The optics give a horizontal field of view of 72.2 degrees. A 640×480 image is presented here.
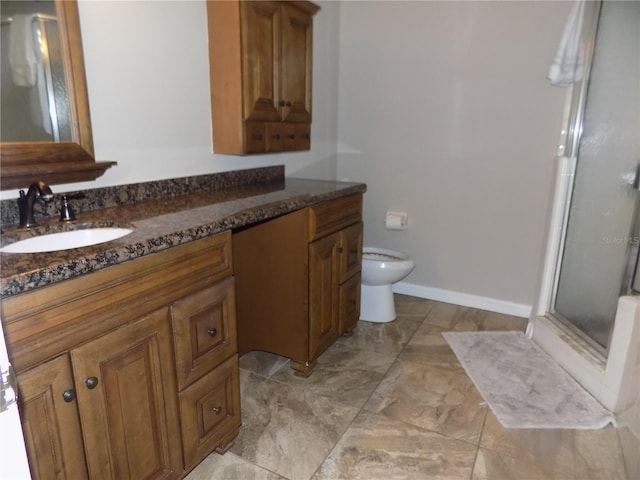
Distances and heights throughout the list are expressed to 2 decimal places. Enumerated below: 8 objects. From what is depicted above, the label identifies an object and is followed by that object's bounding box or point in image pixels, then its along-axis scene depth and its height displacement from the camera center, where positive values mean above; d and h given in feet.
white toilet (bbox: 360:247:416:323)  8.27 -2.78
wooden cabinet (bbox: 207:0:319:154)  6.31 +0.91
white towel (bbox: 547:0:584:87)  6.97 +1.27
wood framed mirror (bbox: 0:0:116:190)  4.32 +0.20
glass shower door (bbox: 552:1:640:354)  6.47 -0.76
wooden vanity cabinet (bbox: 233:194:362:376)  6.44 -2.23
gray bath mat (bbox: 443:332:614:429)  5.90 -3.69
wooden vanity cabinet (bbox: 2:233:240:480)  3.08 -1.93
